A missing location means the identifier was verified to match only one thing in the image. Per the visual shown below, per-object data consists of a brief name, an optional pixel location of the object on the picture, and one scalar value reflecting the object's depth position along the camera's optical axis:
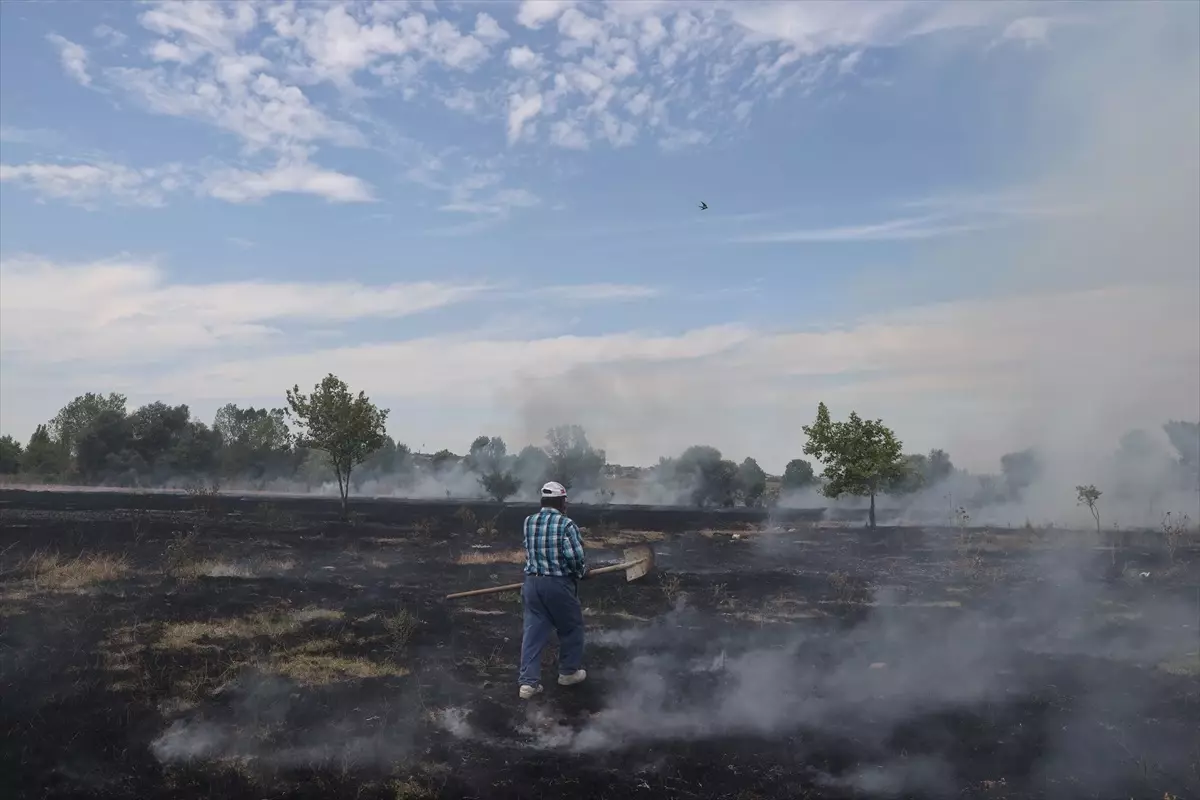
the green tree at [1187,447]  43.34
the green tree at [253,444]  76.62
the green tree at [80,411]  82.61
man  8.02
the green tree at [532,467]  69.25
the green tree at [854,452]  29.20
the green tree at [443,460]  81.50
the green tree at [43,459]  67.62
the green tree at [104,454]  66.69
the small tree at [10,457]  69.38
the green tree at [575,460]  68.25
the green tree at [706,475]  62.00
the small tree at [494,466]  54.79
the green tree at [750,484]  61.62
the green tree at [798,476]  74.69
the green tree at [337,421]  27.50
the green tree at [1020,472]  44.38
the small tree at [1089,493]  27.84
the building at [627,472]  102.31
